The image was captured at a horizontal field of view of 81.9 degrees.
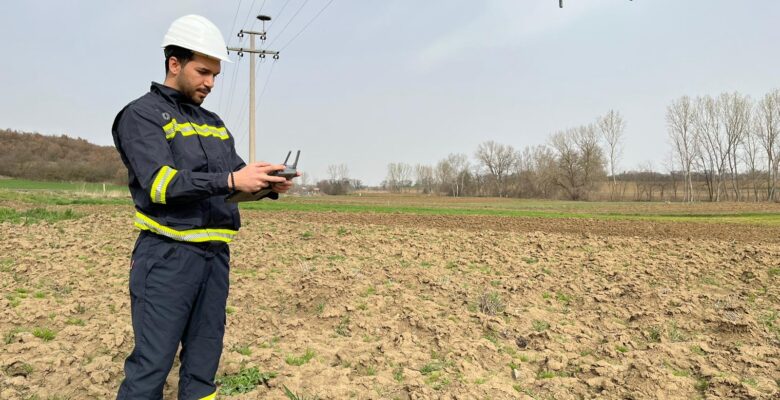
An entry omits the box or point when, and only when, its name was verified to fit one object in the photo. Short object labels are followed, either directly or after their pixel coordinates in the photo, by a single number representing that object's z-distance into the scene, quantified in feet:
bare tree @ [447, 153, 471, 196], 332.39
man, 6.23
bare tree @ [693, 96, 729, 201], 201.67
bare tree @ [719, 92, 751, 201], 195.94
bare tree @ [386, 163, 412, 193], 416.05
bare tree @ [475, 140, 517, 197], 313.32
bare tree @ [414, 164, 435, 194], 379.96
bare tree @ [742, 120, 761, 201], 196.54
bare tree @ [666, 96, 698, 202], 207.21
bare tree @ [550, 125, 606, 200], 243.19
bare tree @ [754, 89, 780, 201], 187.11
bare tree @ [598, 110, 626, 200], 232.43
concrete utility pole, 105.91
